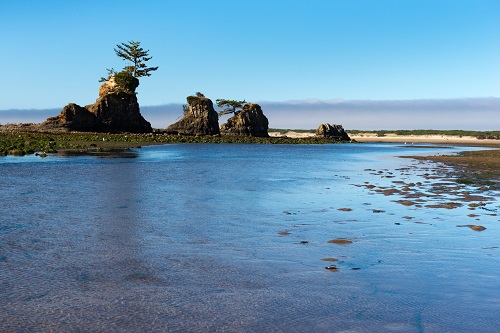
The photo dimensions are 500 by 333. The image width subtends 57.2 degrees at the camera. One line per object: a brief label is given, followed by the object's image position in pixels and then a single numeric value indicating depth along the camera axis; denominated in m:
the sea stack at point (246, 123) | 106.25
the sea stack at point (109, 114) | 78.19
